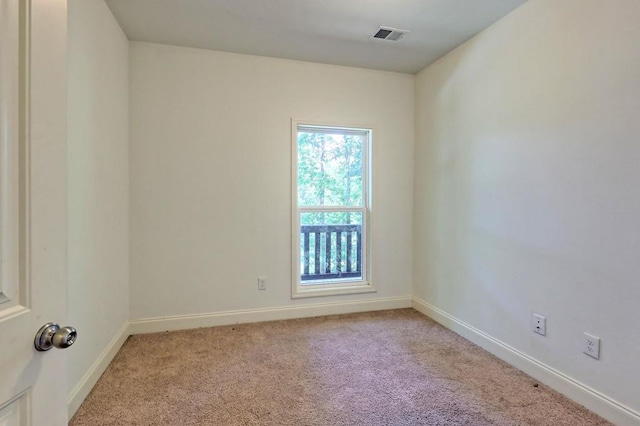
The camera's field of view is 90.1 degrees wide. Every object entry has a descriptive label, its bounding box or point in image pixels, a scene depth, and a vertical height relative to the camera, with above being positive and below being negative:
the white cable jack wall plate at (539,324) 2.03 -0.74
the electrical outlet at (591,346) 1.73 -0.75
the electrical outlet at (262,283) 3.00 -0.70
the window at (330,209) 3.15 +0.00
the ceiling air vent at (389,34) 2.50 +1.41
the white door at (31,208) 0.62 +0.00
